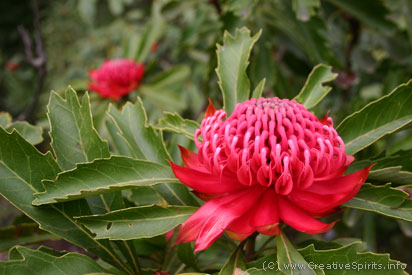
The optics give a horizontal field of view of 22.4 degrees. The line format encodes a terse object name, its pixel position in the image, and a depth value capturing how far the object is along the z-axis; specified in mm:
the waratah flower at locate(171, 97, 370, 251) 527
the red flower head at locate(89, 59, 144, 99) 951
